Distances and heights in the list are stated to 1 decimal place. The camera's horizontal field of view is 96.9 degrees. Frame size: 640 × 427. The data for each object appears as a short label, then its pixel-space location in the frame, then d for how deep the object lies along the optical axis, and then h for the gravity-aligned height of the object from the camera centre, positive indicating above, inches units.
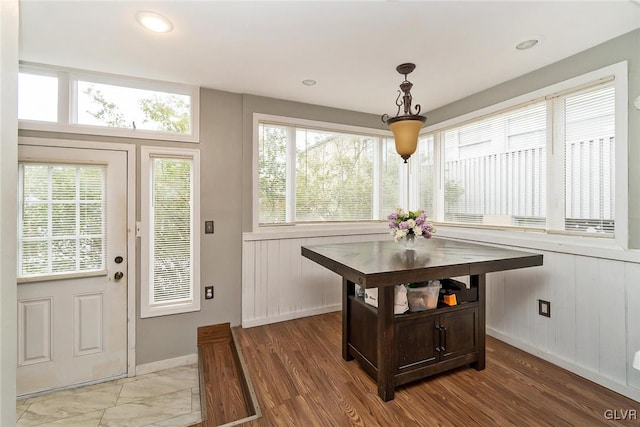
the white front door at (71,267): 93.7 -18.9
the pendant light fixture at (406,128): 81.2 +25.0
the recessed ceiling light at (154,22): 70.4 +49.2
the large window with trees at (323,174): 126.6 +19.5
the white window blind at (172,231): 109.3 -7.0
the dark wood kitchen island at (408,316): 69.2 -29.2
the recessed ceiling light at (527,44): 81.3 +49.5
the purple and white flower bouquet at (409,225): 90.3 -3.8
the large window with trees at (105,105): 95.0 +39.4
